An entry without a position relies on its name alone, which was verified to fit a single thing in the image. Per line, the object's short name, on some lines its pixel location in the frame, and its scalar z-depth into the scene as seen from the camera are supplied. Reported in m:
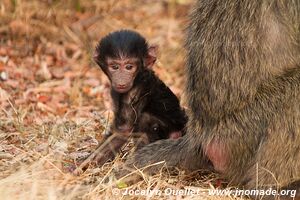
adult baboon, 8.94
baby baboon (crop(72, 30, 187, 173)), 10.41
